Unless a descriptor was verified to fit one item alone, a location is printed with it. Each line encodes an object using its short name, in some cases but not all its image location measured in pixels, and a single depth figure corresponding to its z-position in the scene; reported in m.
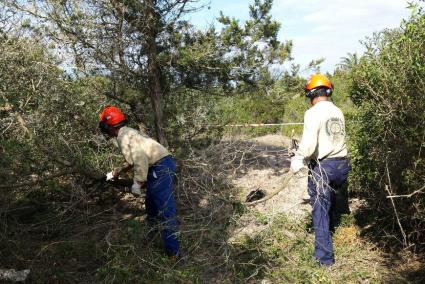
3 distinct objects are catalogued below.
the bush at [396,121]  3.72
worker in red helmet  4.50
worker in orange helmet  4.24
